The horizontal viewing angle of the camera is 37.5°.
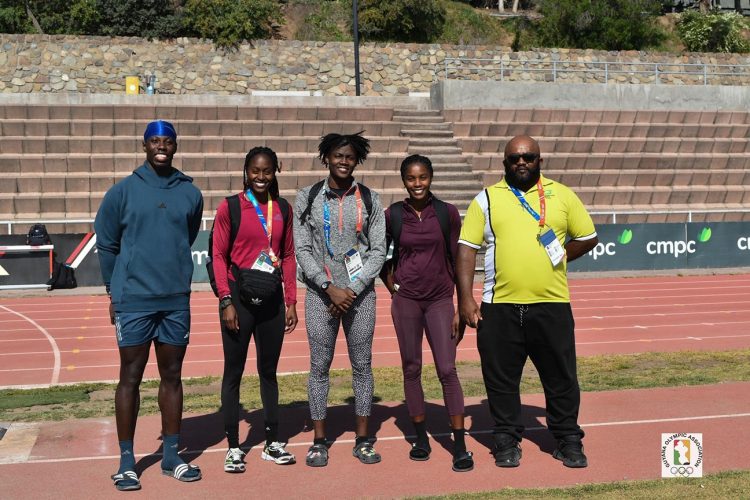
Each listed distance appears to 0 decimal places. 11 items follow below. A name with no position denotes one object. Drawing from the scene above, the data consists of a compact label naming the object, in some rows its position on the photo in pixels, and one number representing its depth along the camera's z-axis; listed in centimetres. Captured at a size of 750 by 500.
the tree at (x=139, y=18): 3519
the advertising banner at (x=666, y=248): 2223
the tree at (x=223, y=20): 3512
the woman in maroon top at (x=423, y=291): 667
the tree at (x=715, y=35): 4203
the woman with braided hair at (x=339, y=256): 657
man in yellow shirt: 643
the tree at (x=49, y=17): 3553
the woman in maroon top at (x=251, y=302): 659
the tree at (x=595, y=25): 4078
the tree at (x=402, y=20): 3803
